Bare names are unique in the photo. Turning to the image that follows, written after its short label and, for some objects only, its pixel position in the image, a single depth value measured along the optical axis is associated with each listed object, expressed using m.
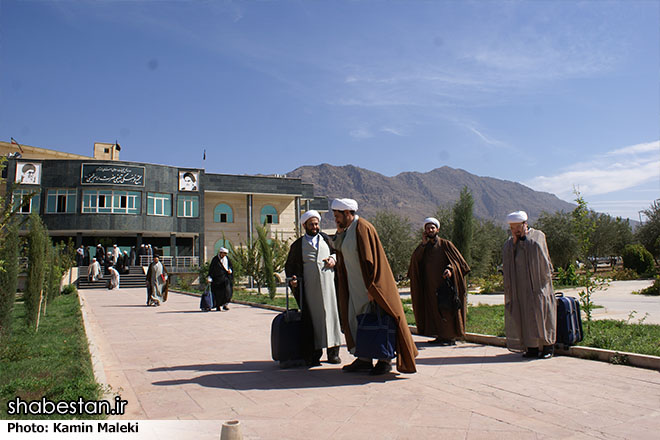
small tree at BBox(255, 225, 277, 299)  17.44
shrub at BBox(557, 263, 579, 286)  18.48
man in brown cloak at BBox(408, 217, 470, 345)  6.77
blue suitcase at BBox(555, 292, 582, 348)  5.87
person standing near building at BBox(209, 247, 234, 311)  13.20
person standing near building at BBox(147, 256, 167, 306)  15.79
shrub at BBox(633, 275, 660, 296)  15.54
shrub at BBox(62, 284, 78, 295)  22.41
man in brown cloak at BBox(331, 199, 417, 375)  4.70
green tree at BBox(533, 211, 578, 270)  33.66
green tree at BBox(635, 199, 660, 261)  31.89
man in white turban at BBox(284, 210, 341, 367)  5.27
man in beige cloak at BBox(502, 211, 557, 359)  5.70
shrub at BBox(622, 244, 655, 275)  25.44
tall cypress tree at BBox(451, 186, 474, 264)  9.22
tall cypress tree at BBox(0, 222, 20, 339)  6.76
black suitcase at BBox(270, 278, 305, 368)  5.21
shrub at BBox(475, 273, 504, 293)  20.34
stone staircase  30.48
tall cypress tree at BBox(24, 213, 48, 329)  8.47
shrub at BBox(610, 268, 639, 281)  24.42
